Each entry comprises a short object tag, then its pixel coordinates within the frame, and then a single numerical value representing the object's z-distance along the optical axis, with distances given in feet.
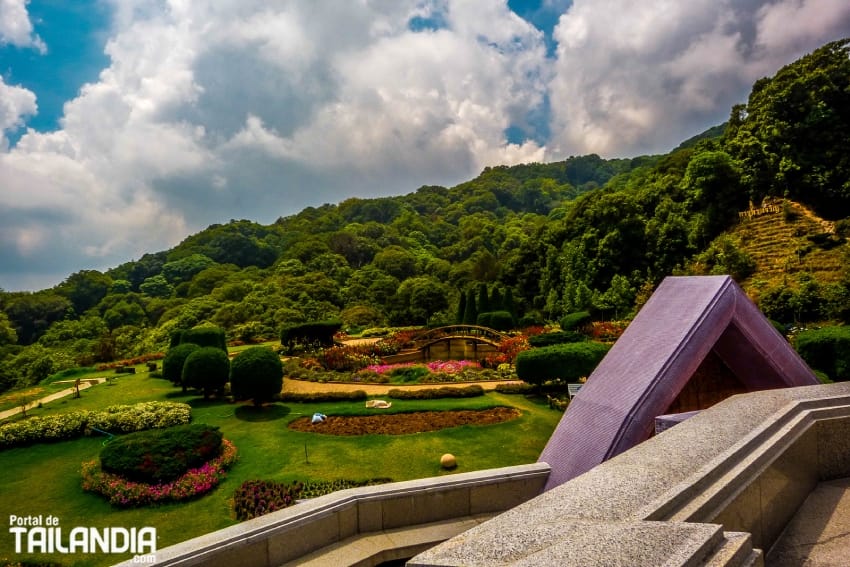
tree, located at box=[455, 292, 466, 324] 124.57
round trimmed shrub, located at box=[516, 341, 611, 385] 46.16
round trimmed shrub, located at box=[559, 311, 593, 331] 89.35
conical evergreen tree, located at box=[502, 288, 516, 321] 124.88
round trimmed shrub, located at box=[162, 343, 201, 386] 57.93
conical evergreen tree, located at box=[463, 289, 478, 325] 119.34
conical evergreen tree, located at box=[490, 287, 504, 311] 124.05
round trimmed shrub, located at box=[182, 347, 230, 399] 52.34
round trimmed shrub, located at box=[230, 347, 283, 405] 46.55
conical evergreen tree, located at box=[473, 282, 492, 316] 121.70
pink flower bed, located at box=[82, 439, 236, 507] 27.22
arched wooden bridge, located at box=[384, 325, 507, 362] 82.79
